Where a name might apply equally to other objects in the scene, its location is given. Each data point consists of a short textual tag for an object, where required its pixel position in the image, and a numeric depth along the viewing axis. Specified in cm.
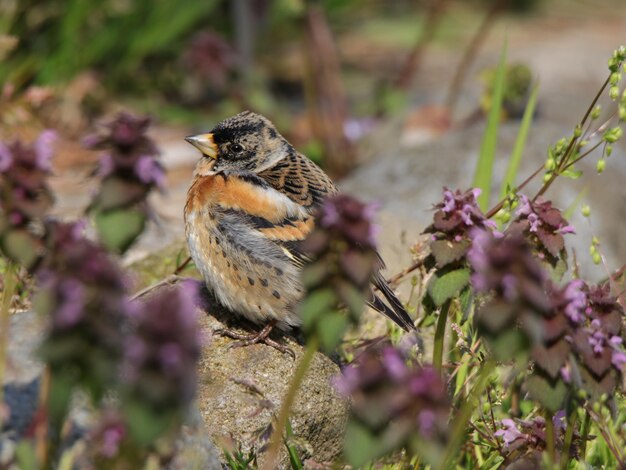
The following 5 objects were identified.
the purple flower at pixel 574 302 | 460
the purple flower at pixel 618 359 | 498
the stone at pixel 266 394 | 672
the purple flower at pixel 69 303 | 371
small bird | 745
